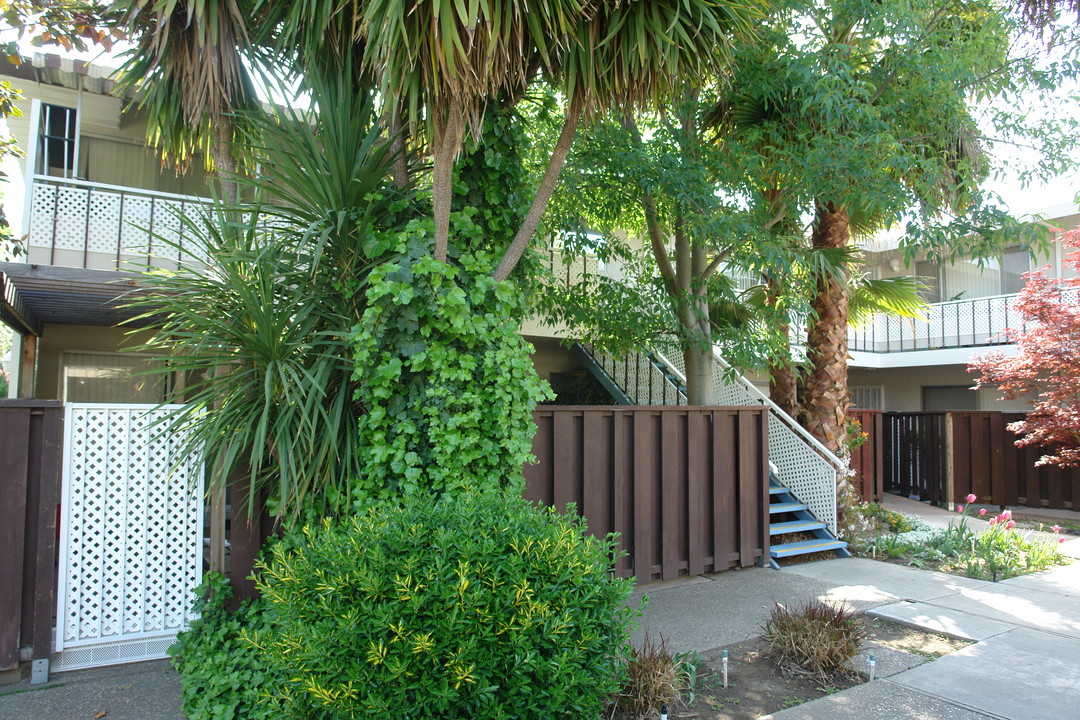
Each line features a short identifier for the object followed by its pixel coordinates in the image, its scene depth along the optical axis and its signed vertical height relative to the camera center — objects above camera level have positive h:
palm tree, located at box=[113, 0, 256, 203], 4.68 +2.32
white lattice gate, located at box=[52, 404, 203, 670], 4.47 -0.86
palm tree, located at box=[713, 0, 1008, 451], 6.71 +3.11
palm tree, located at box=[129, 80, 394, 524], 4.22 +0.58
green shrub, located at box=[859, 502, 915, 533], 9.49 -1.46
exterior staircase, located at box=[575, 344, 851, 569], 8.20 -0.64
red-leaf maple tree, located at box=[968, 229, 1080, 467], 10.54 +0.71
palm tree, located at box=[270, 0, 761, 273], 3.95 +2.14
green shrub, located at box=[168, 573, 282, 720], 3.67 -1.44
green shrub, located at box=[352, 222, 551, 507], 4.19 +0.15
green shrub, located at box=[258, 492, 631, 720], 2.90 -0.91
